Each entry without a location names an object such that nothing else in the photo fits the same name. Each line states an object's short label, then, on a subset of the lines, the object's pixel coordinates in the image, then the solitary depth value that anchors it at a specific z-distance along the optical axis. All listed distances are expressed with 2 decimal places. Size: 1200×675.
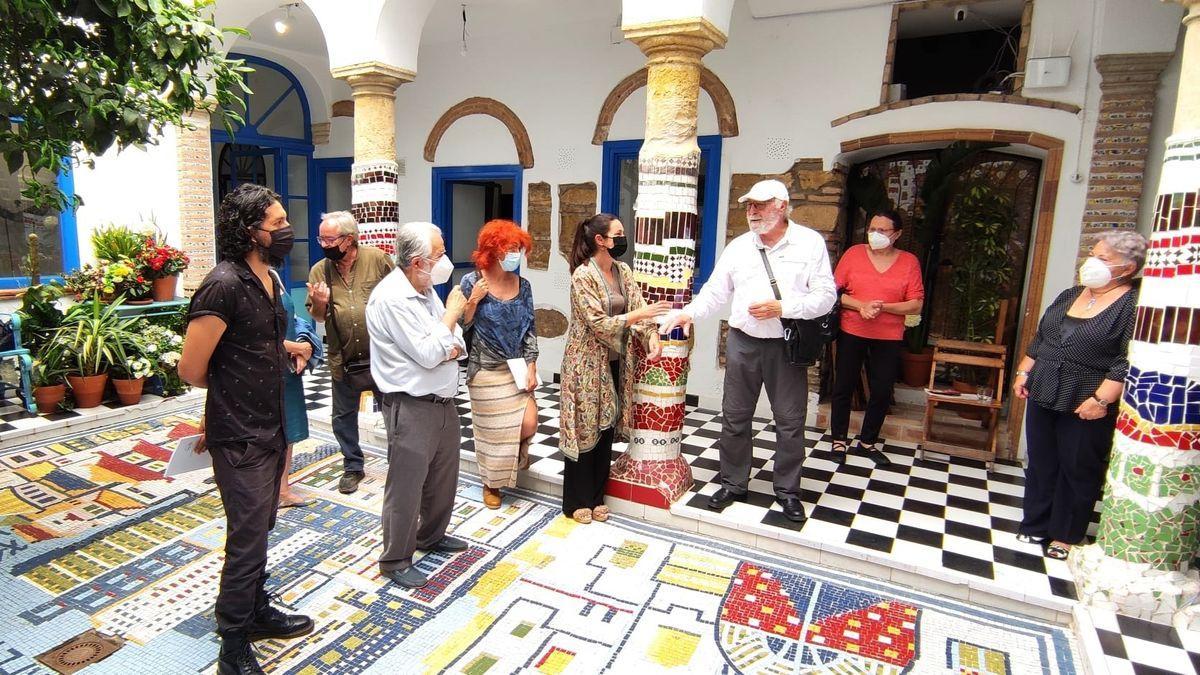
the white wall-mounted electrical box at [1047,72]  4.76
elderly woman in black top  3.38
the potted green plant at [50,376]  5.49
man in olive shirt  4.01
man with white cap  3.81
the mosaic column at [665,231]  3.91
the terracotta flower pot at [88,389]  5.63
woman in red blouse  4.91
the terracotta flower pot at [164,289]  6.55
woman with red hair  3.82
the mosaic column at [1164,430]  2.87
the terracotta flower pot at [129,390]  5.80
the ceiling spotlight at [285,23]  6.87
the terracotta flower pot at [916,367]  5.93
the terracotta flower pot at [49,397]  5.47
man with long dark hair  2.51
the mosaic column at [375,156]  5.41
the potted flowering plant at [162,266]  6.45
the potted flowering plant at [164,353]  6.10
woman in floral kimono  3.82
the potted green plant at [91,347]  5.65
